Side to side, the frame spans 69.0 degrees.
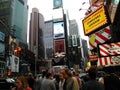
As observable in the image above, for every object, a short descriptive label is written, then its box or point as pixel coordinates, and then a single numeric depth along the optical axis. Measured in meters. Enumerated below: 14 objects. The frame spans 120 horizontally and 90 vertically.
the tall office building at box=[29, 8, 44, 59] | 82.13
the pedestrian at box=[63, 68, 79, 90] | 2.48
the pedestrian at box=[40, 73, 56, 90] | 3.14
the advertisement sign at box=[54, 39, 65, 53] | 43.27
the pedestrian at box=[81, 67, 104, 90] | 1.76
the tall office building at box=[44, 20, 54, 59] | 80.21
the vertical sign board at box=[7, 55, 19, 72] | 22.41
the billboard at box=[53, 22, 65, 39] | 44.29
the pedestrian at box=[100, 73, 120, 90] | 1.97
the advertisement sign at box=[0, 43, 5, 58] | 17.99
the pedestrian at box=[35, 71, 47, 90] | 3.38
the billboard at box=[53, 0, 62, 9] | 51.86
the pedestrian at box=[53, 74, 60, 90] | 4.41
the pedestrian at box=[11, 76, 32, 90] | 2.13
